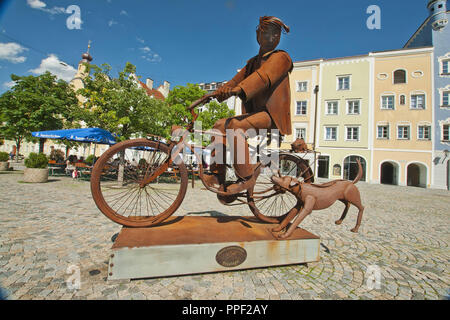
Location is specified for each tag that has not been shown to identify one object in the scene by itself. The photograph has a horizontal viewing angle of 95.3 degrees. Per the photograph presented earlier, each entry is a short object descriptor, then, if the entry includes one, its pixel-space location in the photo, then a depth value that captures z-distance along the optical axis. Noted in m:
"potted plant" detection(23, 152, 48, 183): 9.98
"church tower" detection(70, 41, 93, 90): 39.19
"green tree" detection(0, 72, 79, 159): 14.86
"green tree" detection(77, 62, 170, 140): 10.97
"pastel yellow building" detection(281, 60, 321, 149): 25.41
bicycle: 2.60
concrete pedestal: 2.19
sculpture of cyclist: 2.77
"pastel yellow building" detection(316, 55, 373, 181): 23.31
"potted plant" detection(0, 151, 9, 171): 14.49
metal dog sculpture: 2.84
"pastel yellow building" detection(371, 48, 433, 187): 21.53
